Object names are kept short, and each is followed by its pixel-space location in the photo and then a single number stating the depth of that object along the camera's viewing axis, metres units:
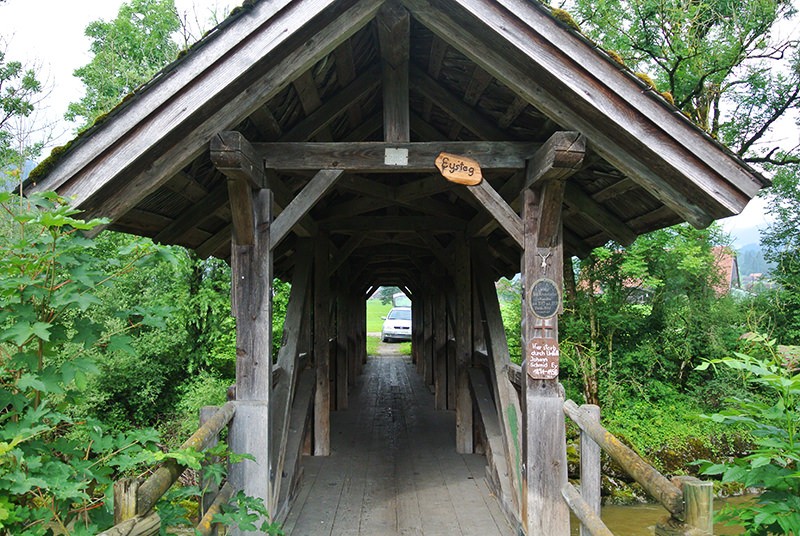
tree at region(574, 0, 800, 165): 9.87
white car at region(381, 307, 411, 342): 25.64
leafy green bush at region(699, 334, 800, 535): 1.80
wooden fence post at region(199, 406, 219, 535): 2.51
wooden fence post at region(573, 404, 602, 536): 3.01
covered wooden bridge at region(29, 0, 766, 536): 2.82
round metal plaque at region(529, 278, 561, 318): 3.49
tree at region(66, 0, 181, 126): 13.62
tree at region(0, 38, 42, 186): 12.77
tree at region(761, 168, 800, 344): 9.91
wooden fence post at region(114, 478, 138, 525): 1.69
